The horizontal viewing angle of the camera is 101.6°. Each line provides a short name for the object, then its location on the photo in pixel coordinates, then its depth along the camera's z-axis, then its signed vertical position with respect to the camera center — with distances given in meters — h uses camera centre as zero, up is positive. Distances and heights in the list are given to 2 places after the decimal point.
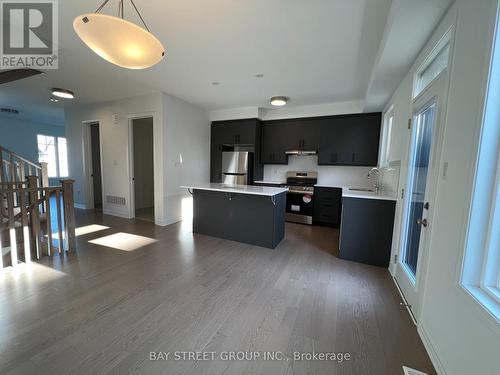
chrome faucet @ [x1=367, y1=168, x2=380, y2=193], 3.65 -0.19
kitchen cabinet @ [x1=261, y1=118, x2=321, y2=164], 4.68 +0.76
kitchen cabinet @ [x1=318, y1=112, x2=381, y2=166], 4.18 +0.67
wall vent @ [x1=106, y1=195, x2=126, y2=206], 4.73 -0.85
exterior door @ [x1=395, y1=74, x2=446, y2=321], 1.60 -0.15
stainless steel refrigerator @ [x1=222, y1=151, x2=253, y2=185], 5.00 +0.01
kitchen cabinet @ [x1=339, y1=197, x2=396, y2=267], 2.63 -0.78
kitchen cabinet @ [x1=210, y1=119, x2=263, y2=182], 5.01 +0.70
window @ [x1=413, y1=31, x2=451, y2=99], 1.62 +1.00
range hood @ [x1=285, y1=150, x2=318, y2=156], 4.73 +0.41
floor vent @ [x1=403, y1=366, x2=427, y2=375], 1.28 -1.25
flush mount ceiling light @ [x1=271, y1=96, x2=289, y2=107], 3.91 +1.31
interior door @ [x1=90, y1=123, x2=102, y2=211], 5.63 -0.06
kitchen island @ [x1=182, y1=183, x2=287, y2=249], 3.16 -0.75
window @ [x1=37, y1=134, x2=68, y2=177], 7.50 +0.32
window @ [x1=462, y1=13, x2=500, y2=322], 1.02 -0.17
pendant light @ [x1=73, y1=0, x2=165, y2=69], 1.22 +0.81
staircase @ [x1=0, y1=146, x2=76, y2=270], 2.50 -0.84
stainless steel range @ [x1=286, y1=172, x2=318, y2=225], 4.55 -0.66
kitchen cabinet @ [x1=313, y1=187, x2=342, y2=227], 4.38 -0.77
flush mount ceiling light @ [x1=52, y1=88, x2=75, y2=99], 3.80 +1.31
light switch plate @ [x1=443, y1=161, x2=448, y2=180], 1.40 +0.03
